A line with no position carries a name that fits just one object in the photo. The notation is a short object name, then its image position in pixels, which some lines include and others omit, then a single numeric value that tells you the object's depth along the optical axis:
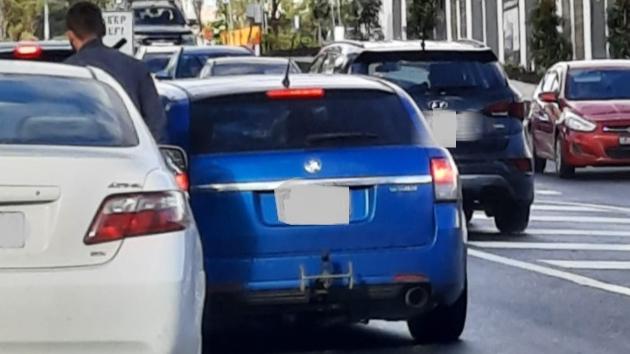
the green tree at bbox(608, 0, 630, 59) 40.66
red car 22.81
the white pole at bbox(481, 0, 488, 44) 56.63
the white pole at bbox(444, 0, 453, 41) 60.91
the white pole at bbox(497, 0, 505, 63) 54.52
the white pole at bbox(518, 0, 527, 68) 50.66
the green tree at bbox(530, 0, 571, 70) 44.72
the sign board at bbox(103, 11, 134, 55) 28.99
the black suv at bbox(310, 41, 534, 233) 14.99
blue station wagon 8.90
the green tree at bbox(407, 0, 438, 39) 58.12
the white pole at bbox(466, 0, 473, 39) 57.84
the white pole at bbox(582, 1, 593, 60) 44.72
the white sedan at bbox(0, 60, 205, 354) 6.30
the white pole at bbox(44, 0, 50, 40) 65.44
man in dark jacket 10.25
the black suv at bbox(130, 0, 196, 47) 50.34
